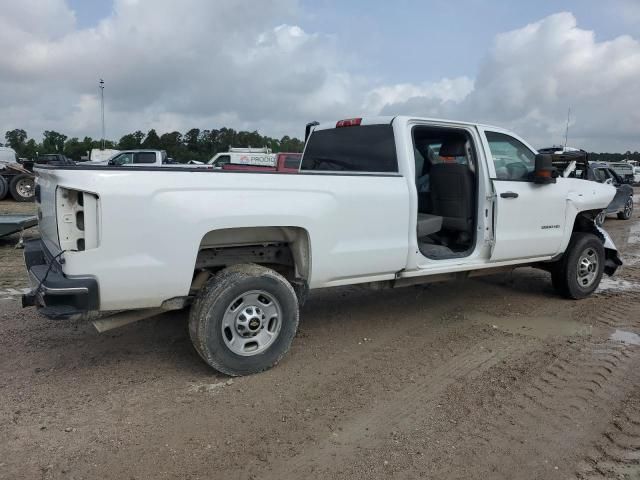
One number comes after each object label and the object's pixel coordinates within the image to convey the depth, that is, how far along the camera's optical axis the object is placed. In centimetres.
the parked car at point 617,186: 1523
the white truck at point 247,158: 2188
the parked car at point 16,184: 1728
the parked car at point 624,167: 3166
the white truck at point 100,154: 3483
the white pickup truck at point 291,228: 337
